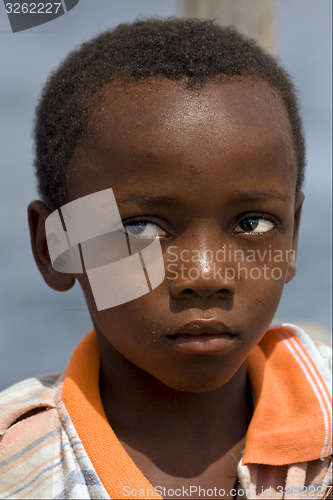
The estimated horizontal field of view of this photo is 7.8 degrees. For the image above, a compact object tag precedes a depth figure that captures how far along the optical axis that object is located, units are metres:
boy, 1.12
